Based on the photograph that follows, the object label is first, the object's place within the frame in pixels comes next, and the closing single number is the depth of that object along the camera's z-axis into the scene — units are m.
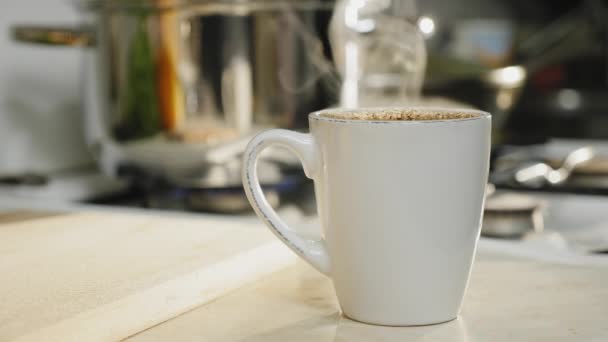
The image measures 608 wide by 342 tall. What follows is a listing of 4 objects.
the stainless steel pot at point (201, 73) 1.05
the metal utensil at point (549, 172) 1.15
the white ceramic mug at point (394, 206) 0.68
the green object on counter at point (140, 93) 1.08
